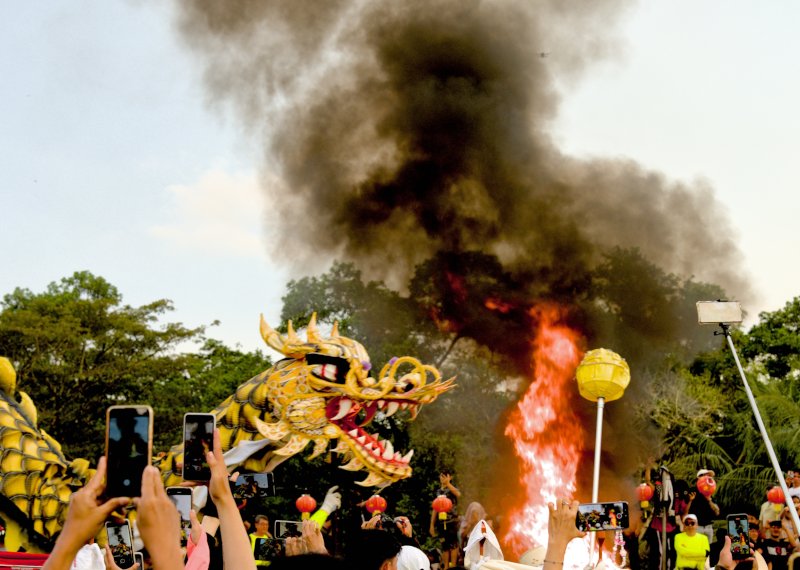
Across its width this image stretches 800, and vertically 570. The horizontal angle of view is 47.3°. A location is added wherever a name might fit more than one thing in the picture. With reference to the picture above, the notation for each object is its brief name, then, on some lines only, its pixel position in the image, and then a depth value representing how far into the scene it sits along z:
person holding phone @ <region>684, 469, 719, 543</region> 11.28
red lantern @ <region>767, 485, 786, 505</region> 11.42
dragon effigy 10.95
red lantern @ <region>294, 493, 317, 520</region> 13.80
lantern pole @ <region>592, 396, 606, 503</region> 6.81
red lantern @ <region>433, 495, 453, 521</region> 13.34
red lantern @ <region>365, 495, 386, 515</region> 13.57
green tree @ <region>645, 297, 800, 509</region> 22.64
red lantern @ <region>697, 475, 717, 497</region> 11.02
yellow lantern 8.06
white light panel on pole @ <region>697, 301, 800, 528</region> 9.23
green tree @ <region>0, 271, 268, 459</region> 25.83
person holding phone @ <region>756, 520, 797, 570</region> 9.92
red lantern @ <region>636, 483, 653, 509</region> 12.52
